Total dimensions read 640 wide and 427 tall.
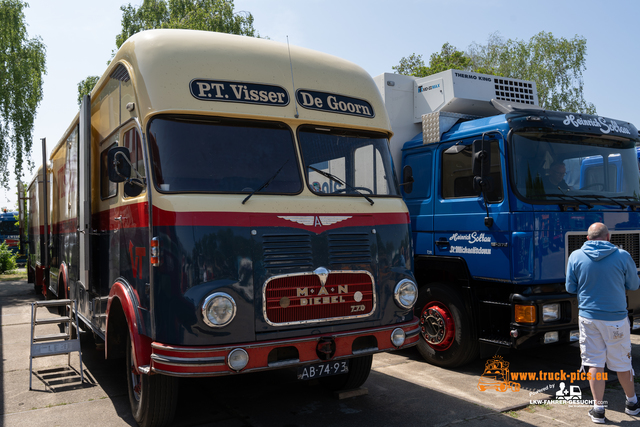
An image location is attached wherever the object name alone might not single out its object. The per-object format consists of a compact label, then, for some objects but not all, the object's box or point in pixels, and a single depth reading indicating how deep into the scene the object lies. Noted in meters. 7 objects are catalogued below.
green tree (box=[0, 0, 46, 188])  20.48
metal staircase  5.92
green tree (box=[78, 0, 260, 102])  25.62
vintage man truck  3.81
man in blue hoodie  4.57
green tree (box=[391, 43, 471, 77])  25.77
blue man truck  5.47
